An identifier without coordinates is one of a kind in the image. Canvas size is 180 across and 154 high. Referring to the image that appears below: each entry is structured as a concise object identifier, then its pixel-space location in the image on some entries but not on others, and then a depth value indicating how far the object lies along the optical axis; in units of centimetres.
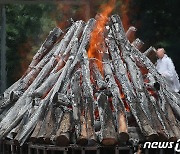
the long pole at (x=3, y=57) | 2208
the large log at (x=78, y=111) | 1059
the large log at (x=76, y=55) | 1239
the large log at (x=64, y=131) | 1058
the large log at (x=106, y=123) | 1053
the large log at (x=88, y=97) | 1073
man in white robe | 1812
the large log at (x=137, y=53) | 1337
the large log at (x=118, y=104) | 1059
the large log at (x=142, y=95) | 1106
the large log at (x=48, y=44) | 1513
